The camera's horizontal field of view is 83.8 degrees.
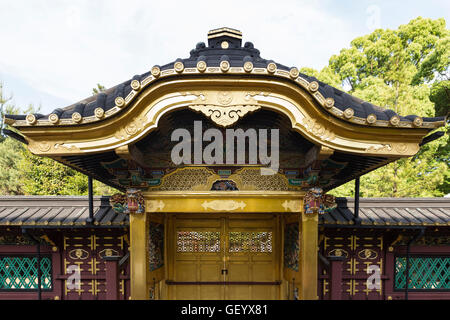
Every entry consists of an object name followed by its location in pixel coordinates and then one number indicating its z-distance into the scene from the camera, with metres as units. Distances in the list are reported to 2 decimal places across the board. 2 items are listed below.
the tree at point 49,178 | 16.97
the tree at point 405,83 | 13.11
